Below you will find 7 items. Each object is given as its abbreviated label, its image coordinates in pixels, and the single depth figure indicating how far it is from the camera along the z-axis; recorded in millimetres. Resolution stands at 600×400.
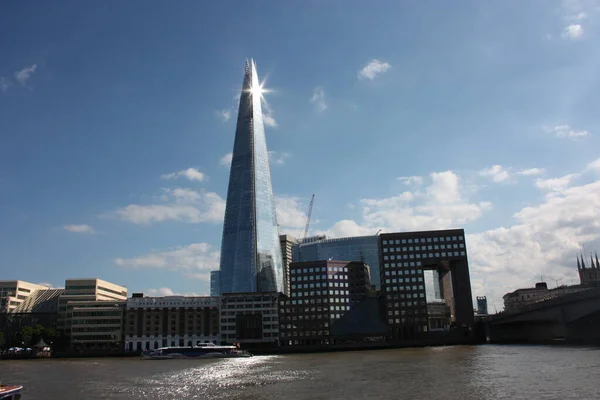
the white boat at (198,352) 154625
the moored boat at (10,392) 50350
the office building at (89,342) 198500
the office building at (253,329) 194000
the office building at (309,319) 193625
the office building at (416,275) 191125
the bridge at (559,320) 116250
